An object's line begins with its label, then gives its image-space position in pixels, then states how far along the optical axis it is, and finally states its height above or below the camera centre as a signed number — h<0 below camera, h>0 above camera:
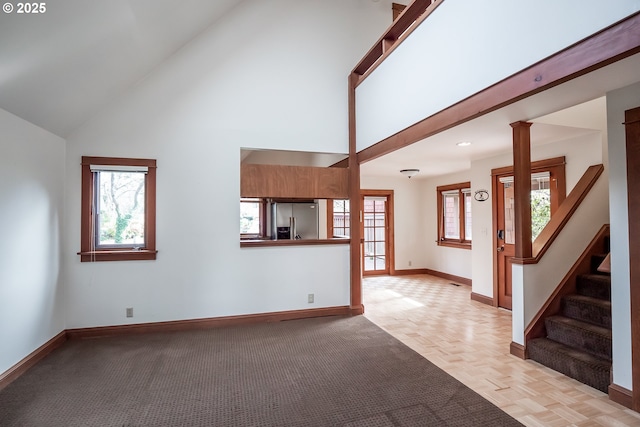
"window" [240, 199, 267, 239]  5.32 -0.01
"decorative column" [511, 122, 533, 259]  3.16 +0.23
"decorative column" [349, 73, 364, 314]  4.59 +0.09
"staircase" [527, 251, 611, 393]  2.62 -1.09
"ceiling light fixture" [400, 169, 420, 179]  5.93 +0.84
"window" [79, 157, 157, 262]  3.72 +0.12
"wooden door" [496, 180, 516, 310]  4.75 -0.36
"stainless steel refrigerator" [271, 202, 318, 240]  5.11 -0.04
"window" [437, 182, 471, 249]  6.62 +0.02
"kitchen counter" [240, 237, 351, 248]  4.18 -0.34
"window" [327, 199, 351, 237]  6.71 -0.02
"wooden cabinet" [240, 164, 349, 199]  4.23 +0.49
